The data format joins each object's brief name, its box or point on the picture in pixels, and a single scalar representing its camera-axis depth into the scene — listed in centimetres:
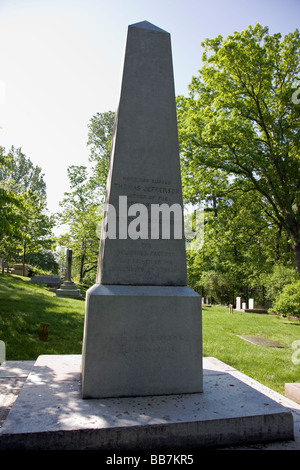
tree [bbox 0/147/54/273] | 858
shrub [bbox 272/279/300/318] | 1473
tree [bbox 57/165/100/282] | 2627
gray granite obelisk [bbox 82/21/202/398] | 323
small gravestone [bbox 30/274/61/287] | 2241
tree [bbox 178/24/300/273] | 1459
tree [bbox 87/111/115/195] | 2670
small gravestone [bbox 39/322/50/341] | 679
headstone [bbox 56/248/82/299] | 1827
